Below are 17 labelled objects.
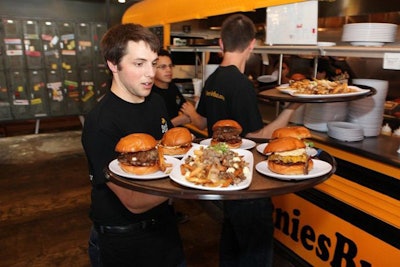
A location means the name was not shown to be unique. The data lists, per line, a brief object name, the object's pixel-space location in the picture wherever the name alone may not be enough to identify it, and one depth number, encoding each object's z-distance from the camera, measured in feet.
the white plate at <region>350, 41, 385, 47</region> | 8.00
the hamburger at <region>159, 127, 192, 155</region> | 5.09
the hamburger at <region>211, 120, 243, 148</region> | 5.53
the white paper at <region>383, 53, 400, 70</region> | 6.92
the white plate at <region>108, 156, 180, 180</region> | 4.09
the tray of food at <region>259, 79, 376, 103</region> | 6.10
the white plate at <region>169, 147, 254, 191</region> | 3.73
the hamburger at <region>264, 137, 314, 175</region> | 4.23
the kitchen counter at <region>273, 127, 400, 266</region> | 7.19
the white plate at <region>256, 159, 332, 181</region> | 4.00
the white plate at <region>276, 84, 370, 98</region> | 6.20
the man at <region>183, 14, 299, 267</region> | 7.29
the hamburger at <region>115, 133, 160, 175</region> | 4.28
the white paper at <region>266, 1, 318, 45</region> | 9.27
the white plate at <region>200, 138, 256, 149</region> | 5.45
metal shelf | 7.32
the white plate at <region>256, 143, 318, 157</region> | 5.02
